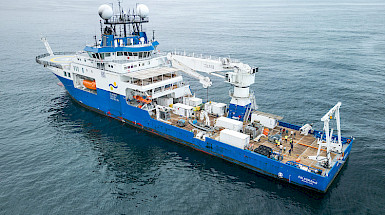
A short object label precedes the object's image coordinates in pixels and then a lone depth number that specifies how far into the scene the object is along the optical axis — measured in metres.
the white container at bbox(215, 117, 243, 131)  35.47
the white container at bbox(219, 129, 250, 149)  31.75
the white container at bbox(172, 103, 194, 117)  40.84
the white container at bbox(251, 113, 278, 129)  36.72
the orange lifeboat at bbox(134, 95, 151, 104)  40.52
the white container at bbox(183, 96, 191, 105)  44.19
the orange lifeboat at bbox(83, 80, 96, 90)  45.97
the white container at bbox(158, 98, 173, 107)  43.88
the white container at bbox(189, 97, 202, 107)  43.16
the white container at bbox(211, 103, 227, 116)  40.94
